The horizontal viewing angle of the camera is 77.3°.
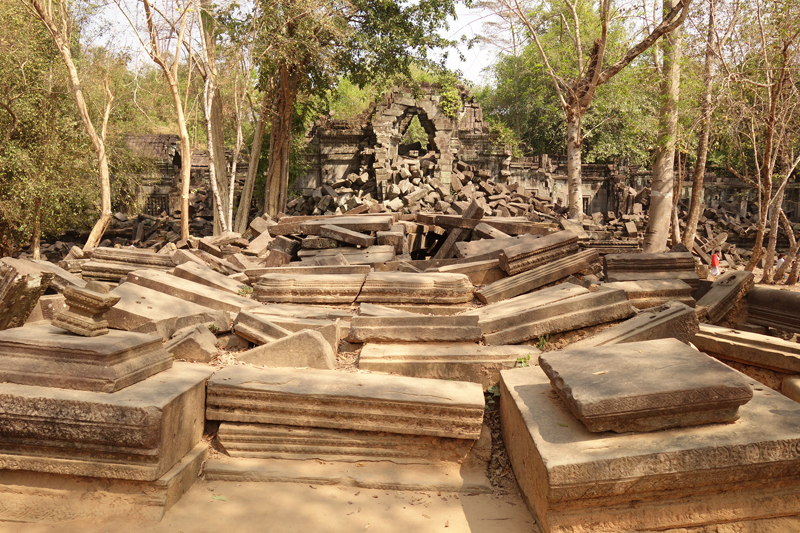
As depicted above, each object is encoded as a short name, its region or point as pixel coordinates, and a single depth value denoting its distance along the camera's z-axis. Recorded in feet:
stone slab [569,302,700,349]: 10.67
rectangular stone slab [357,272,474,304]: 14.43
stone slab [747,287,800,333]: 12.27
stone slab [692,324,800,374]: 9.89
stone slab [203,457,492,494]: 8.43
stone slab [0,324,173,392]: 7.83
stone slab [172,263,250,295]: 16.10
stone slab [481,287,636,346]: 11.75
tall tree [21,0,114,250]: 34.45
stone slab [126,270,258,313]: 13.85
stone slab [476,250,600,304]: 15.21
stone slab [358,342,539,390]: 10.67
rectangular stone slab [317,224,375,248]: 21.08
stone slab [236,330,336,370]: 10.66
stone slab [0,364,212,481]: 7.36
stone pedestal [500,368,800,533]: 6.69
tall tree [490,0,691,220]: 26.10
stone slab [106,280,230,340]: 11.71
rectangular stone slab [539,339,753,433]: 7.00
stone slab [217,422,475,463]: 8.91
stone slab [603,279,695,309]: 13.37
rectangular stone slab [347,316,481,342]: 11.50
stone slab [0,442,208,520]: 7.30
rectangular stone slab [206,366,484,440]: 8.80
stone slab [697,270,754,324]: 13.03
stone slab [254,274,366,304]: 14.73
